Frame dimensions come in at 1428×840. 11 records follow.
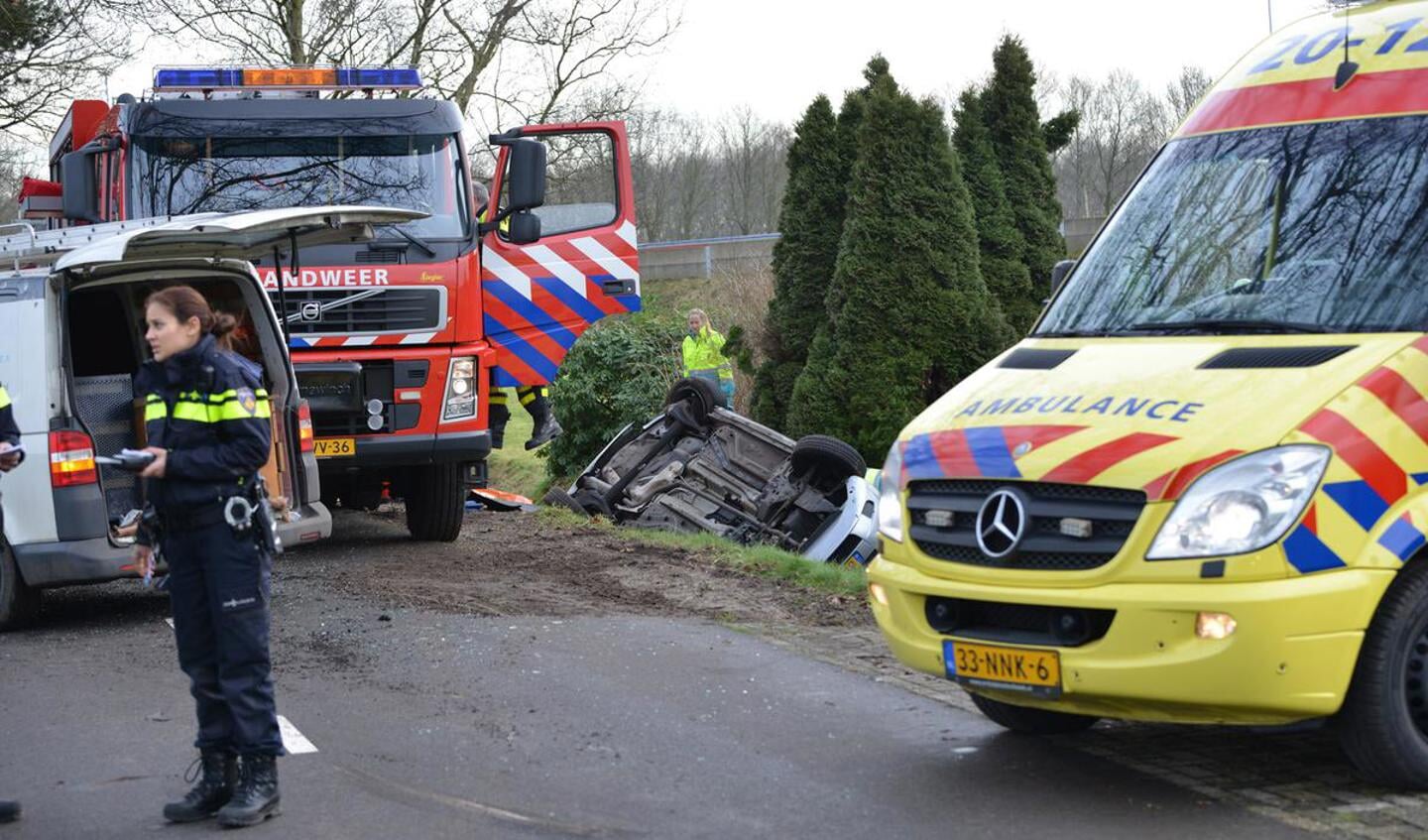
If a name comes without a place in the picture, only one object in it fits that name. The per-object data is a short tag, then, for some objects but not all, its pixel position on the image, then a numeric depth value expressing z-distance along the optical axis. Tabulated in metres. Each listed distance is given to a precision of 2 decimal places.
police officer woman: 5.55
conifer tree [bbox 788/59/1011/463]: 15.45
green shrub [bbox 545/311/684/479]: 19.55
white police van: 9.05
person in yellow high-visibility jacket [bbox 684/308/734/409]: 17.56
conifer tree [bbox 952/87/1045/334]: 19.45
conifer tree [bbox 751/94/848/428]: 18.19
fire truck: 11.69
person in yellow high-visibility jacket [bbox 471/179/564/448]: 13.10
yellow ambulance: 5.20
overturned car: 12.33
